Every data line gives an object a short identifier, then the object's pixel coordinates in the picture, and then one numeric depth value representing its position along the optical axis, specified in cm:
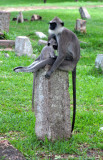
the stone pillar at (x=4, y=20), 1415
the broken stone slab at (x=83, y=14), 2355
